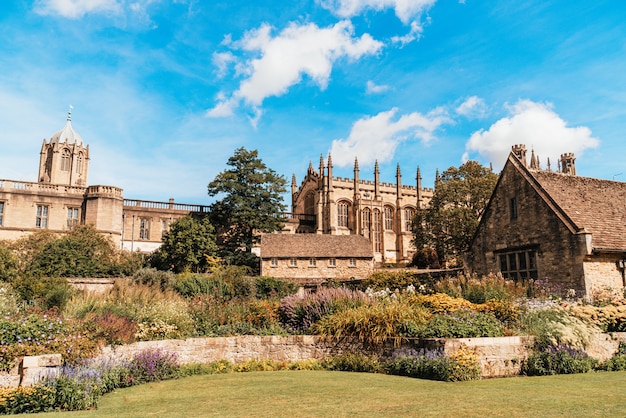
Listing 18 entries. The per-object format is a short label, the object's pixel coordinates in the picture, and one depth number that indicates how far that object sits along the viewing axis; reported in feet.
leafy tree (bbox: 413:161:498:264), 117.39
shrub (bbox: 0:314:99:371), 33.71
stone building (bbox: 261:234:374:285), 118.21
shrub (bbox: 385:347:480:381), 33.50
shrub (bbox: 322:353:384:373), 38.60
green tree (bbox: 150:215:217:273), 128.88
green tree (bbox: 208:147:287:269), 147.13
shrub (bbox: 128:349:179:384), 36.55
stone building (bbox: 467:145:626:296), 60.49
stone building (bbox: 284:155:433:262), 199.11
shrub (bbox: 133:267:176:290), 89.66
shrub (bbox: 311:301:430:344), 40.01
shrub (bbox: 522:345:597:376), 35.96
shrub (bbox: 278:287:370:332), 48.26
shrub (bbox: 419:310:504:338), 38.01
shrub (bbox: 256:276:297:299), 94.12
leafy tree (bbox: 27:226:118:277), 100.89
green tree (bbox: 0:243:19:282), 84.48
